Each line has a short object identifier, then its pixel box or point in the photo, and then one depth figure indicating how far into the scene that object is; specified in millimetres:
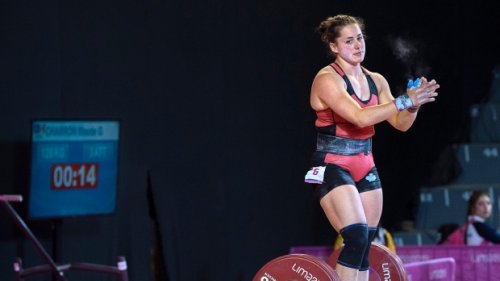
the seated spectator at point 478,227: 15945
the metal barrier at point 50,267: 11625
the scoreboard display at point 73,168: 12234
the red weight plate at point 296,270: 9625
